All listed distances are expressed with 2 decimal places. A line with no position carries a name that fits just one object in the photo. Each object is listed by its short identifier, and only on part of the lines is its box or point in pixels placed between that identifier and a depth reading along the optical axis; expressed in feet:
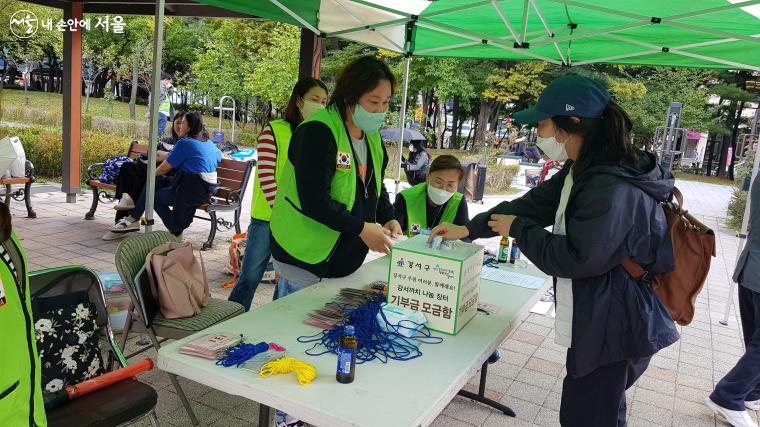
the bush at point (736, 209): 38.73
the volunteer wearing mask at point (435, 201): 12.25
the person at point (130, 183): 20.62
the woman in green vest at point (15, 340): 3.85
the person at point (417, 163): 29.78
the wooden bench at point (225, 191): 20.39
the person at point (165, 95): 45.32
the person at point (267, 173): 11.53
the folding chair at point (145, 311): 8.84
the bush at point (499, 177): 46.26
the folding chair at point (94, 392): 6.55
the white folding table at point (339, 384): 5.04
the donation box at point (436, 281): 6.86
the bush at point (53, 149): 32.60
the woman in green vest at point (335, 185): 7.43
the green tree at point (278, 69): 60.08
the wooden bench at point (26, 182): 20.79
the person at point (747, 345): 10.49
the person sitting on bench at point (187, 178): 18.56
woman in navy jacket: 5.59
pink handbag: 9.20
